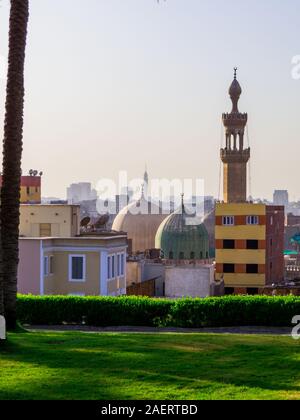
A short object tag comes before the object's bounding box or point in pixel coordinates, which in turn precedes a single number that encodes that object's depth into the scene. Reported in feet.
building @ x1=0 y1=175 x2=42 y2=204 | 305.73
